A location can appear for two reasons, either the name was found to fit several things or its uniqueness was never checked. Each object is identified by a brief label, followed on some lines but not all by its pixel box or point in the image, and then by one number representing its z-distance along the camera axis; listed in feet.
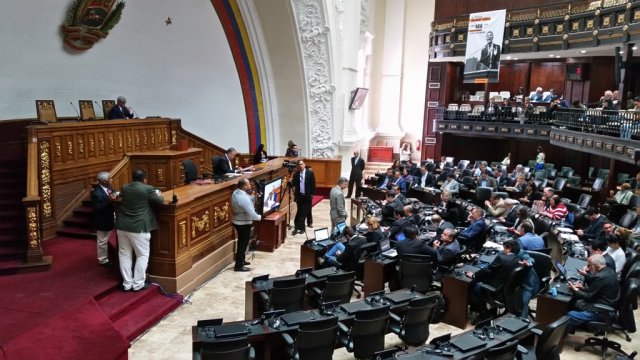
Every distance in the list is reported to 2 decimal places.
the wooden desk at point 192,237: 24.58
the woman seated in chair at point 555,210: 35.99
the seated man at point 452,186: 45.37
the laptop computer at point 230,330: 16.39
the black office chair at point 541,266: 24.25
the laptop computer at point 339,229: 29.37
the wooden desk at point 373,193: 45.11
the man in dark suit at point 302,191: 37.63
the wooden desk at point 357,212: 40.52
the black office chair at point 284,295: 20.53
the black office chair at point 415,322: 19.20
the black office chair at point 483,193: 43.16
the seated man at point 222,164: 35.14
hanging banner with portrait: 58.18
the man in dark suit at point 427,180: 49.73
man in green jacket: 23.02
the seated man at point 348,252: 26.08
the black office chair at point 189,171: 35.06
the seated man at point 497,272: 22.70
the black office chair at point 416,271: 24.45
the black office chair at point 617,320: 21.01
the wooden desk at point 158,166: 33.78
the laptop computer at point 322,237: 28.22
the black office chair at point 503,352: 15.06
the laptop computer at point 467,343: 16.48
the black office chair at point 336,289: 21.62
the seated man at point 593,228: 31.91
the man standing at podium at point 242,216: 28.25
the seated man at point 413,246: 25.27
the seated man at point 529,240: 25.95
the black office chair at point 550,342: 16.50
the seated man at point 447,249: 25.50
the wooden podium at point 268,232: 33.40
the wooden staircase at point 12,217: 24.29
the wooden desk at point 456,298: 23.34
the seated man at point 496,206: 36.22
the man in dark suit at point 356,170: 52.65
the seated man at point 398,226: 29.34
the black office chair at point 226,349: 15.01
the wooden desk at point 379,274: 25.76
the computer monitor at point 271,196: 33.50
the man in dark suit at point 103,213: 24.72
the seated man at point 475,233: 29.55
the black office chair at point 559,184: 47.24
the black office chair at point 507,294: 22.74
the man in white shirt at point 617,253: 24.76
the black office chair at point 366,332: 17.97
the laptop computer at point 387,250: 26.43
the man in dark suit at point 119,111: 38.52
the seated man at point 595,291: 21.20
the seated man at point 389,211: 34.43
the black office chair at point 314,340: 16.60
